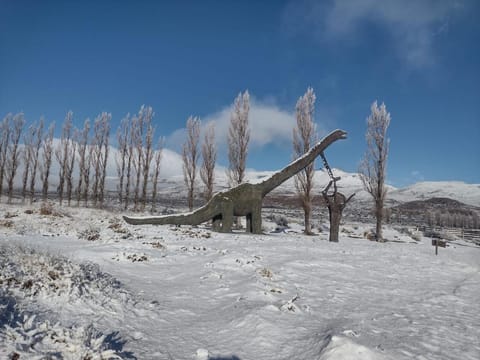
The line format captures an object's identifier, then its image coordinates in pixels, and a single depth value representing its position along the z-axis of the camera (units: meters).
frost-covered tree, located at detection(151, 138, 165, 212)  33.33
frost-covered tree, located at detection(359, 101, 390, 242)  22.59
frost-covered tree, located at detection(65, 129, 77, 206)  36.03
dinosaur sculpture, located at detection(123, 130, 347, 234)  15.44
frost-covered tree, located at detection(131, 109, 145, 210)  32.44
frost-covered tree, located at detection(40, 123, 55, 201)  35.88
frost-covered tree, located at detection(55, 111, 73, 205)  35.44
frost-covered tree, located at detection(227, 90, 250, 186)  25.08
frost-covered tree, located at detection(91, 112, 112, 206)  34.66
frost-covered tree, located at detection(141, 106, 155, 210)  32.44
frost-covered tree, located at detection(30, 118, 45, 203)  35.44
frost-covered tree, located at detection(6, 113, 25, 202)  35.22
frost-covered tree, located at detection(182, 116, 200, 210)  29.45
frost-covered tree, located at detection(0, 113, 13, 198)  34.66
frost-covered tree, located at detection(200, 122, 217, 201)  28.19
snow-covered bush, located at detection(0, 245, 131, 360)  2.78
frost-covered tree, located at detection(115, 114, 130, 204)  32.84
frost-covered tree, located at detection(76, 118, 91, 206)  35.16
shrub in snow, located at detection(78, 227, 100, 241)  11.40
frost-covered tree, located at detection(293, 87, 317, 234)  23.30
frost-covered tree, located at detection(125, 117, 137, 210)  32.59
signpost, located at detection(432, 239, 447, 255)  16.25
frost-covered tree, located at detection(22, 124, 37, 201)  35.60
